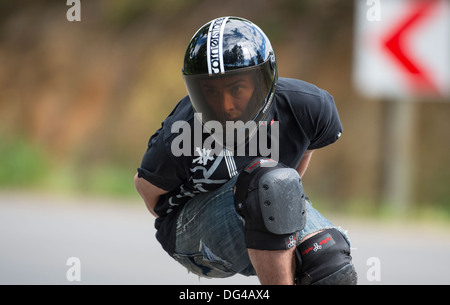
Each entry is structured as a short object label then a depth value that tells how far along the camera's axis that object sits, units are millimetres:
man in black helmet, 4871
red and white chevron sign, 12039
